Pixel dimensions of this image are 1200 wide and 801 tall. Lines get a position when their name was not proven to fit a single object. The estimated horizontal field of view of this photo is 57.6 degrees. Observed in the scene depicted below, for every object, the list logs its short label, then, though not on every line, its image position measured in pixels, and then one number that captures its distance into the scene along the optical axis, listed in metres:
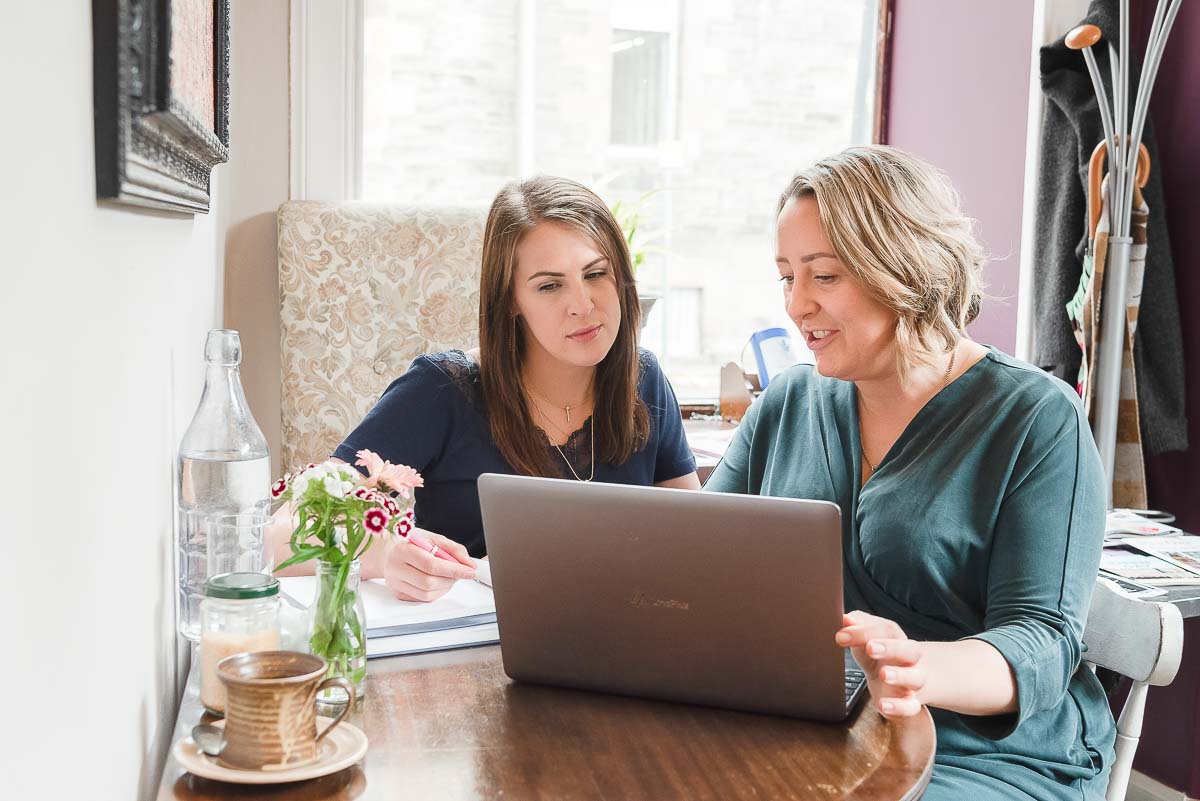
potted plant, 2.80
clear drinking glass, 1.12
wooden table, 0.85
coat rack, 2.22
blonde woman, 1.20
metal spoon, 0.84
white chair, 1.38
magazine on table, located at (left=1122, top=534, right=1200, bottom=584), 1.93
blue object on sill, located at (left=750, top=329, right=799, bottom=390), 2.91
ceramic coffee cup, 0.81
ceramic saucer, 0.82
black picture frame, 0.70
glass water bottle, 1.12
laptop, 0.93
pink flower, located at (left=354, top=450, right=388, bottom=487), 1.05
